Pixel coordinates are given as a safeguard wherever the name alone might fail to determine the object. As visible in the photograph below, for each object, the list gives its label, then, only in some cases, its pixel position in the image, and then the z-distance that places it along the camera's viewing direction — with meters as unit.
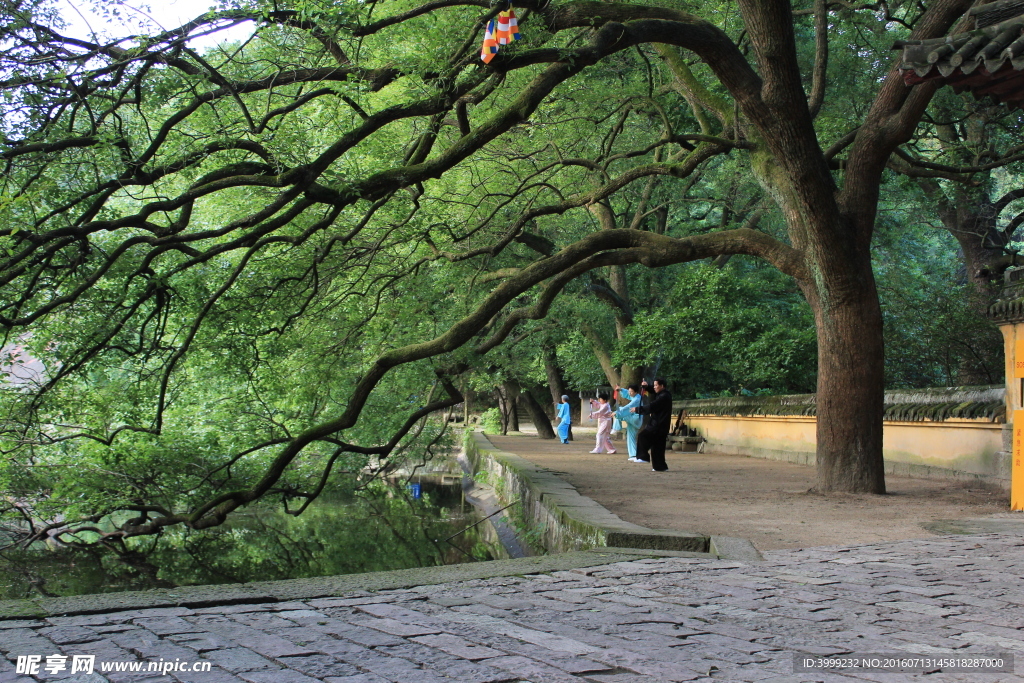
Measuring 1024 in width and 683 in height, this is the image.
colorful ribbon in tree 8.10
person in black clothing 15.36
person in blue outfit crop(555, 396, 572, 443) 26.83
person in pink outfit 22.36
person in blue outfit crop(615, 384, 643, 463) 18.38
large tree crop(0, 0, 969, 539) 7.93
